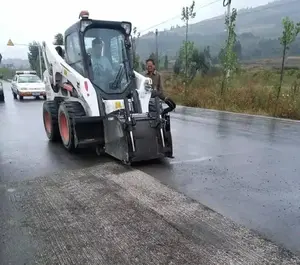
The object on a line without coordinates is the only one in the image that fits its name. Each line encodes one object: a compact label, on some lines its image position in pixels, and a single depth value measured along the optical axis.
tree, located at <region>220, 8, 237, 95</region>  17.45
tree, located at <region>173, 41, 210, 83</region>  21.25
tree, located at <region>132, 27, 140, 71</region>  25.02
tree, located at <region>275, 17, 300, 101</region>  13.45
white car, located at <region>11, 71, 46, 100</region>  21.22
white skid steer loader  6.02
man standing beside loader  8.18
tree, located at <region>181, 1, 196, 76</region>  20.97
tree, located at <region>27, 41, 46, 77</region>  55.62
